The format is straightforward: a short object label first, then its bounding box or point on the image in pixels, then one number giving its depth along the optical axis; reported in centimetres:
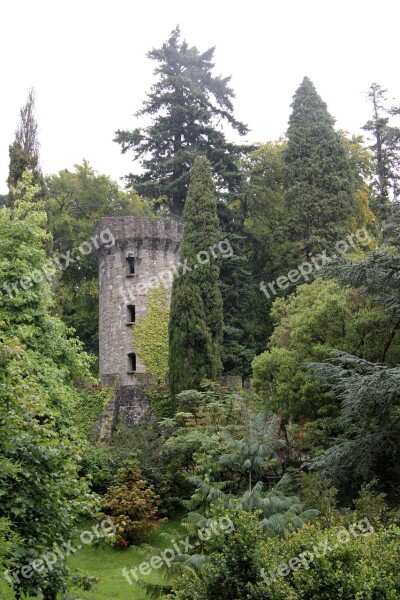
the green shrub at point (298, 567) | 939
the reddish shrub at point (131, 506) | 1872
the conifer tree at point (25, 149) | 2753
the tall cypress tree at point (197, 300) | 2462
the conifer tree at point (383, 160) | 3359
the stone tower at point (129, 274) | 3042
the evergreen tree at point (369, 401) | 1531
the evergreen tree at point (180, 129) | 3431
